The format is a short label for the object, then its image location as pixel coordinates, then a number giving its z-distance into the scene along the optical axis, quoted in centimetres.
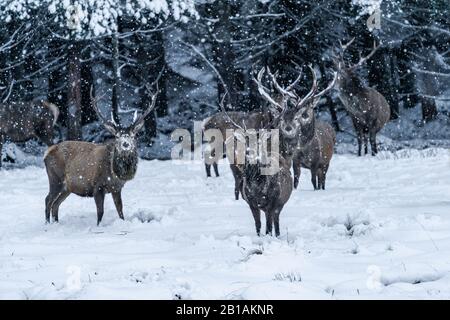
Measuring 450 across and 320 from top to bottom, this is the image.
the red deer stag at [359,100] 3203
